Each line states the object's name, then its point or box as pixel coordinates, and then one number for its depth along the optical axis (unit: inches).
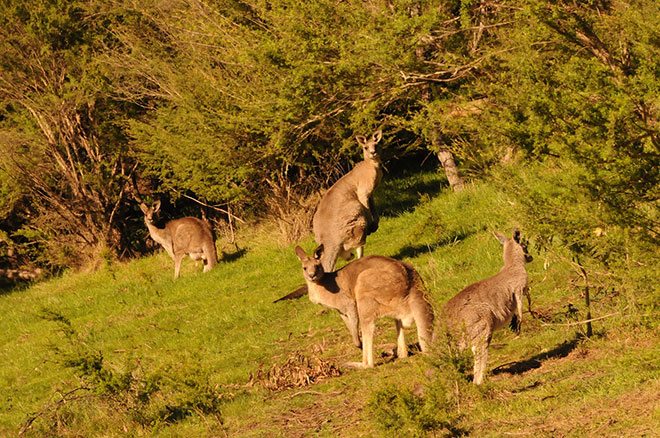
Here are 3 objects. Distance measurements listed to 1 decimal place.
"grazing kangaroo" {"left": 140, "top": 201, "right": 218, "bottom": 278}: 1526.8
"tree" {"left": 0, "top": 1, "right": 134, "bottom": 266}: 1801.2
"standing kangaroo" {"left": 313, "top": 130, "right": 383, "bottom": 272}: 1234.6
